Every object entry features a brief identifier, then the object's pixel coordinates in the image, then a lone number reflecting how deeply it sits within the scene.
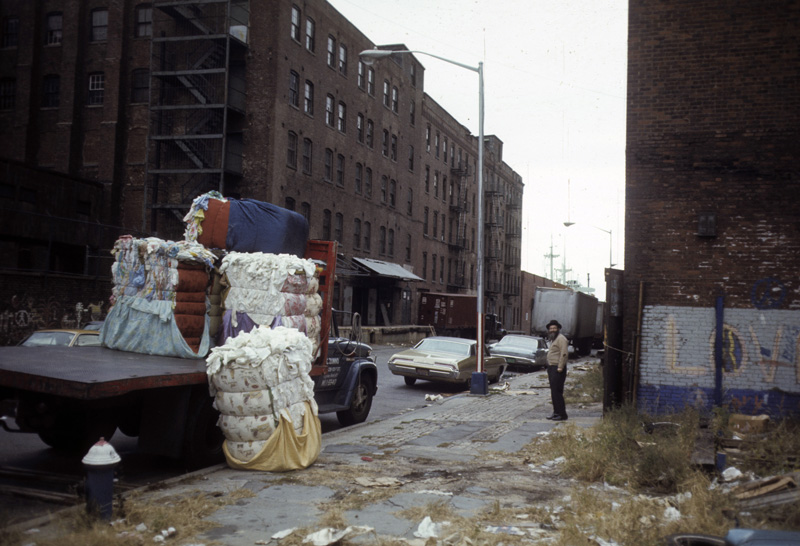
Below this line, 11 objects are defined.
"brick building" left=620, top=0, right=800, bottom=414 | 11.66
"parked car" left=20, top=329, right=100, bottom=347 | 12.46
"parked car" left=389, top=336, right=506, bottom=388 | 18.81
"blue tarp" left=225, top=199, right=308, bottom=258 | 9.71
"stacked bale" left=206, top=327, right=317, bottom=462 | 7.89
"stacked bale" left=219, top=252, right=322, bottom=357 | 9.05
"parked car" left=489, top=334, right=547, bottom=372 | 26.88
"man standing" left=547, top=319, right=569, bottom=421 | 13.26
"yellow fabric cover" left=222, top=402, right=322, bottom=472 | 8.04
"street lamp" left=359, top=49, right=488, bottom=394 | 17.45
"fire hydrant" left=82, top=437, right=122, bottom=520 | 5.65
